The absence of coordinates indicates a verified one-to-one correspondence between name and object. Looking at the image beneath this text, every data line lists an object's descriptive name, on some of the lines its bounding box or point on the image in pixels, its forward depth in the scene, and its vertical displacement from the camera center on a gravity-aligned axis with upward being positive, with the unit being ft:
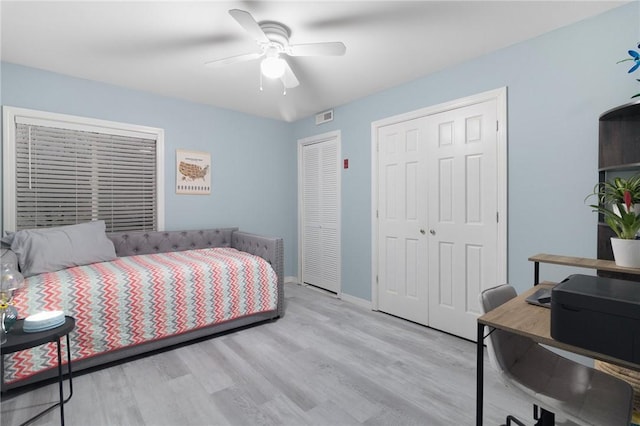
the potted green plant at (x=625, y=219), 4.86 -0.11
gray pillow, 7.72 -0.95
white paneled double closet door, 8.31 -0.13
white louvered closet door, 12.94 -0.09
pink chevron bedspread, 6.57 -2.17
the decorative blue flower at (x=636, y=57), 4.96 +2.54
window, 8.98 +1.30
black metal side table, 4.77 -2.05
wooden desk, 3.26 -1.37
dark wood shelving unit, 5.79 +1.25
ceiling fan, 6.57 +3.57
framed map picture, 11.82 +1.57
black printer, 2.93 -1.07
